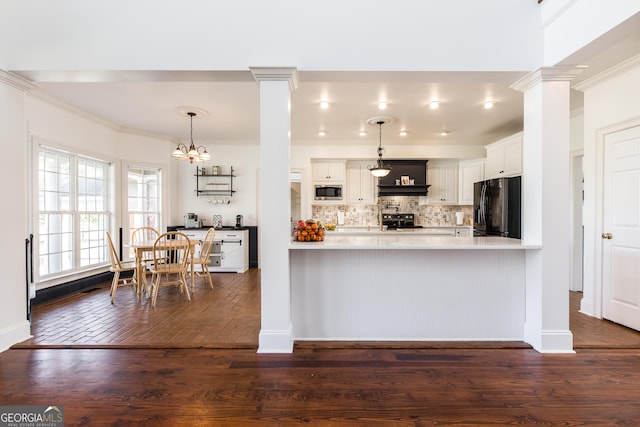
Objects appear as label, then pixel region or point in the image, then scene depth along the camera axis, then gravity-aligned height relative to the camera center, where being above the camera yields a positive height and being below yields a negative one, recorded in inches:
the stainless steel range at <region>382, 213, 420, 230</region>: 259.0 -8.4
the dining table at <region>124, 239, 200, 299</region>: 160.5 -24.6
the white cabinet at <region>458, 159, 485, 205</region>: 237.1 +26.3
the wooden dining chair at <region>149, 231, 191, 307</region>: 154.2 -28.6
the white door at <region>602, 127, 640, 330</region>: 119.7 -7.3
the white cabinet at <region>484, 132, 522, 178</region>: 181.2 +33.3
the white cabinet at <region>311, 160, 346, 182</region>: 251.6 +32.0
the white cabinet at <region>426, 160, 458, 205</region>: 256.4 +24.4
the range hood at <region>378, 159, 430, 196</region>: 249.8 +26.2
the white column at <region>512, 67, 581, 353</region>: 102.6 +0.3
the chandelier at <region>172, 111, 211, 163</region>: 175.9 +31.8
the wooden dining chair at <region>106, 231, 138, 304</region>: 160.2 -29.9
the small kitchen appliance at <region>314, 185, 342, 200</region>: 250.8 +15.0
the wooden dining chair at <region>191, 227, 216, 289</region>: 189.9 -26.4
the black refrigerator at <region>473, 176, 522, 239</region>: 172.1 +1.8
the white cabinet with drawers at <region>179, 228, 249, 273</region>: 234.8 -27.9
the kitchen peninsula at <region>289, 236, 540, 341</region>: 110.1 -29.3
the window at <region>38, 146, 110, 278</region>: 165.8 -0.2
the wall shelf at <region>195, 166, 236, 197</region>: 253.1 +21.7
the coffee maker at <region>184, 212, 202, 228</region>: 245.2 -8.8
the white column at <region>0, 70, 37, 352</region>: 106.1 -0.8
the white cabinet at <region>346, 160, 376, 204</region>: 259.9 +23.9
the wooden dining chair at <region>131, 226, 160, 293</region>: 218.1 -18.2
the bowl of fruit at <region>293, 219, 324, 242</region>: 111.6 -7.6
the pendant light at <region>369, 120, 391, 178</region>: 198.9 +26.0
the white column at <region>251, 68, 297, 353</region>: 102.1 +1.2
